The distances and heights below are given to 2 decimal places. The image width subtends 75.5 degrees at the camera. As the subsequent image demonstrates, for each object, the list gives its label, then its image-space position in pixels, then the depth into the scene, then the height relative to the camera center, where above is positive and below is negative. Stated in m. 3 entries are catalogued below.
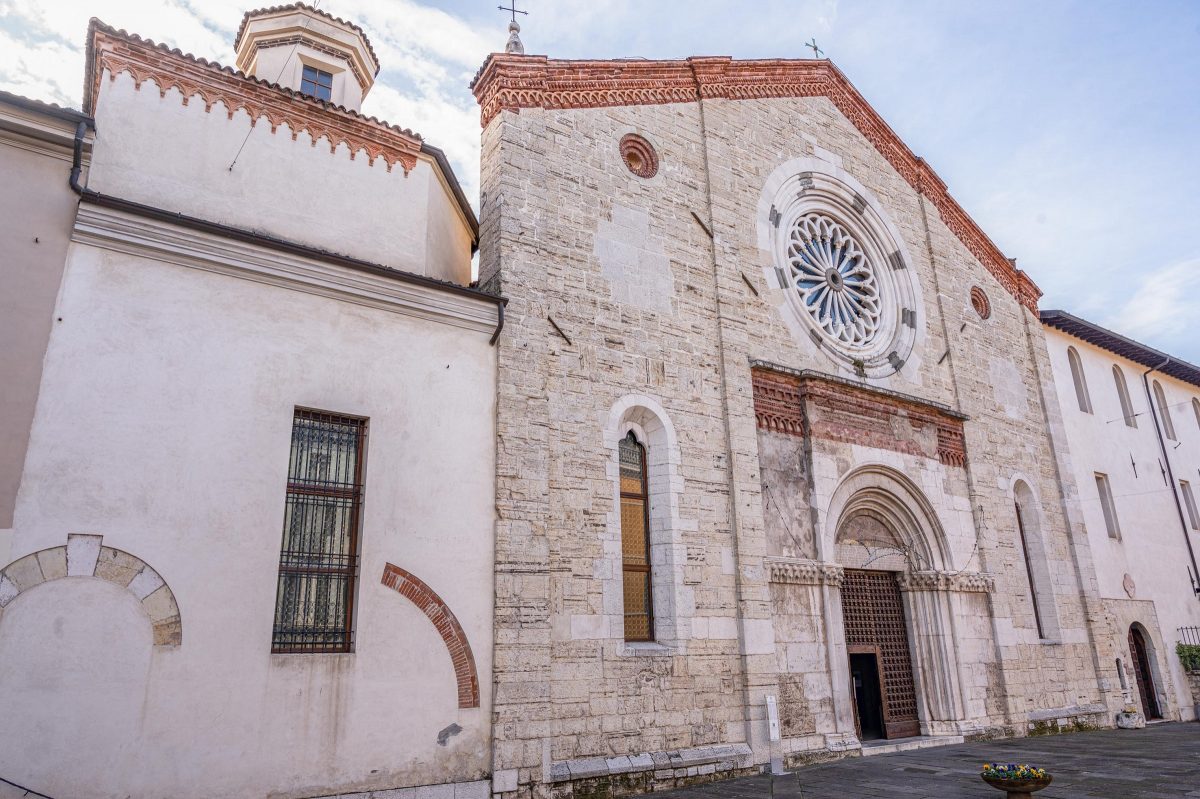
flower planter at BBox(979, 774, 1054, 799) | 7.00 -1.14
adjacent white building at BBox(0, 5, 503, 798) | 6.16 +1.78
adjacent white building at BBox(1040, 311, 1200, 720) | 16.88 +3.68
